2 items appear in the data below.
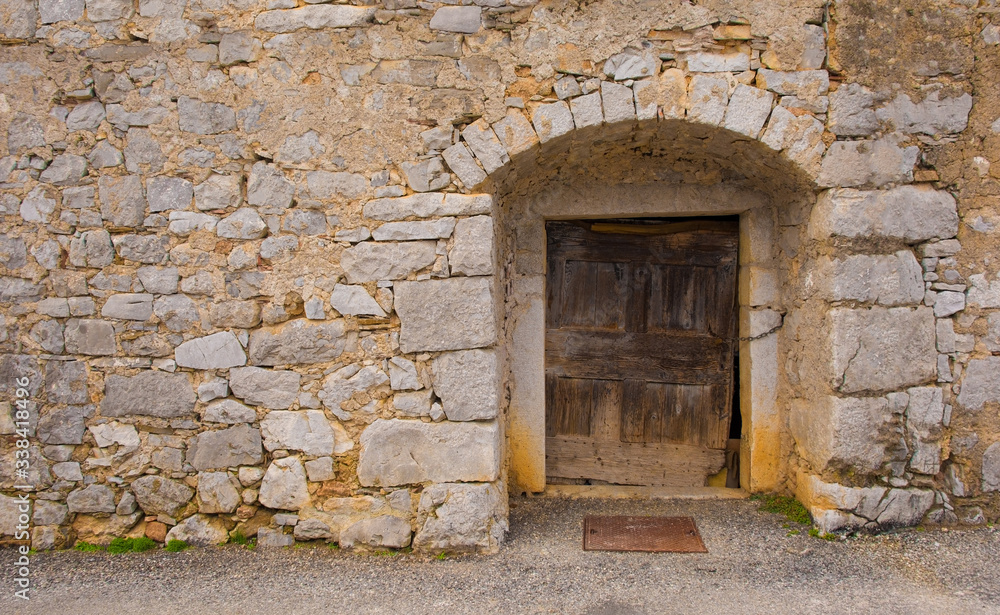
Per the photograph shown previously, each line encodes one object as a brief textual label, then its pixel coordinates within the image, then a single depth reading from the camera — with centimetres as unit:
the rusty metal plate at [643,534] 287
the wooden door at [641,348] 358
